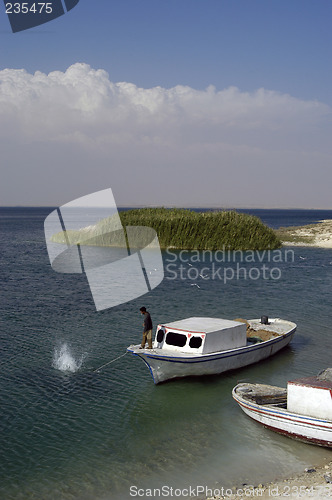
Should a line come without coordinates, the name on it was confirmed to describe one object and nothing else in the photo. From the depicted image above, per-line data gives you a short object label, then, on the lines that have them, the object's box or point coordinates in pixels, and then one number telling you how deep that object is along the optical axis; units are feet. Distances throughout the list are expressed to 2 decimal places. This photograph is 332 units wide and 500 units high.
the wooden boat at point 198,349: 58.75
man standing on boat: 60.58
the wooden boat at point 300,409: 44.88
